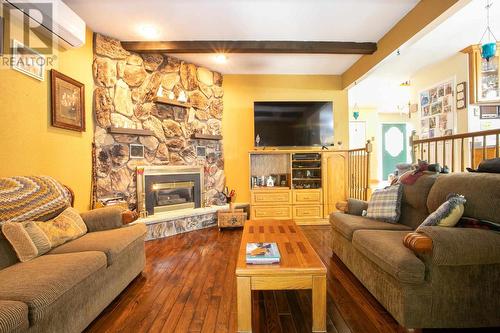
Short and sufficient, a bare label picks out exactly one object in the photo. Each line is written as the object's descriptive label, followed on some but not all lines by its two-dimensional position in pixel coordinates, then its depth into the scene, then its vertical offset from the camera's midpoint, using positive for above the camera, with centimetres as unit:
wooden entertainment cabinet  413 -44
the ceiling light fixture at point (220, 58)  371 +173
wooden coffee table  142 -69
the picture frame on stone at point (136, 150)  338 +23
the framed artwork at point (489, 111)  403 +86
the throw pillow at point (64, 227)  169 -46
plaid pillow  227 -40
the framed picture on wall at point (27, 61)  206 +96
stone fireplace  312 +64
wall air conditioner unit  207 +137
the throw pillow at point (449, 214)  155 -33
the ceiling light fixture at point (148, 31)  298 +174
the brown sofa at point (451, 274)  136 -66
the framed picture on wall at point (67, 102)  243 +70
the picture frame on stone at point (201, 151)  414 +25
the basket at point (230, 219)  380 -85
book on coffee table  151 -59
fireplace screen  362 -47
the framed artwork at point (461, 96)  412 +116
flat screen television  434 +75
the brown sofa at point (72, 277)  108 -60
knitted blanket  157 -23
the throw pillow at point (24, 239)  147 -45
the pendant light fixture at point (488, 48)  277 +133
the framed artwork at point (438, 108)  439 +108
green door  865 +64
